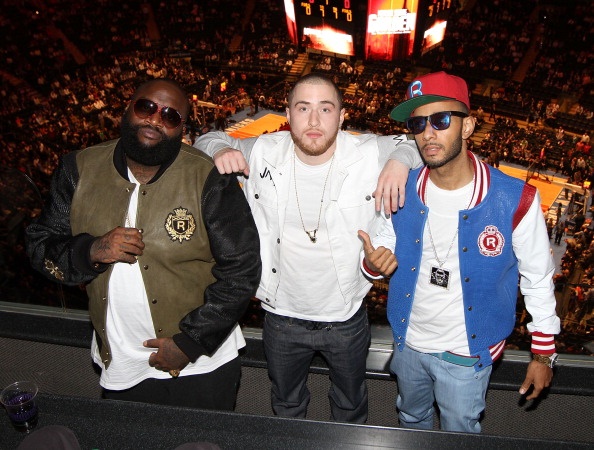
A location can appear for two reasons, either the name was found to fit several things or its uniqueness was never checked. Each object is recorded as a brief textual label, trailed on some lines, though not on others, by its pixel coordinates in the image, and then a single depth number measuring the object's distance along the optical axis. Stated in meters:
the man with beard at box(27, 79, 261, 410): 2.08
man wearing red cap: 2.12
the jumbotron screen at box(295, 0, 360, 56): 25.08
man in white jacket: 2.34
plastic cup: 1.59
